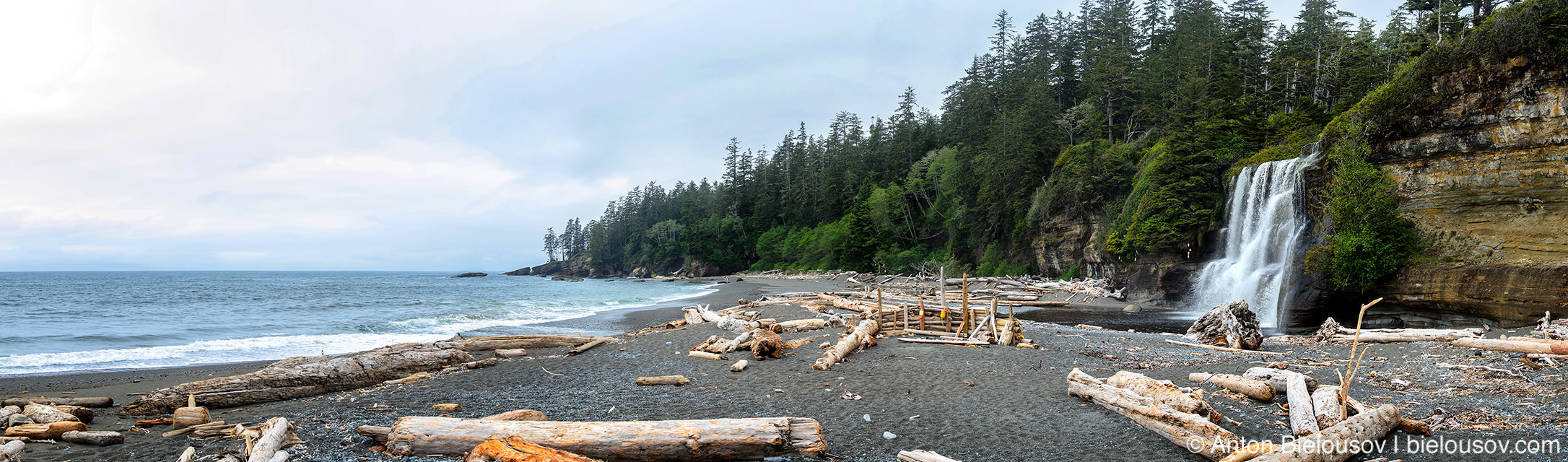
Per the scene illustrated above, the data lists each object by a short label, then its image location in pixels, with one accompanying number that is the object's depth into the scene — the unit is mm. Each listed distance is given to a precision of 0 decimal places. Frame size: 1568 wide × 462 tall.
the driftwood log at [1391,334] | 11589
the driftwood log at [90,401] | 8133
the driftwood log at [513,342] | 13891
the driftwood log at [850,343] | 10488
